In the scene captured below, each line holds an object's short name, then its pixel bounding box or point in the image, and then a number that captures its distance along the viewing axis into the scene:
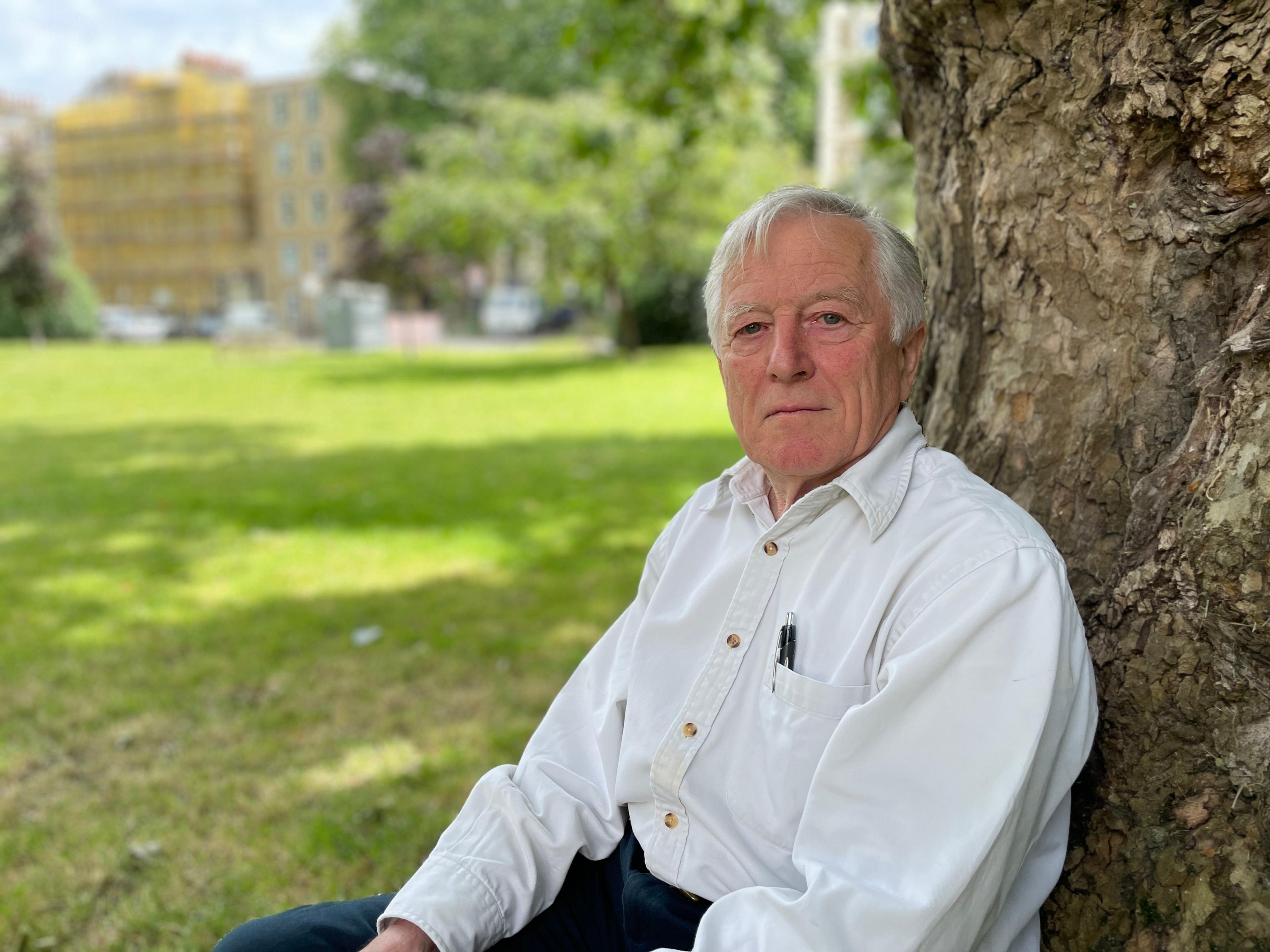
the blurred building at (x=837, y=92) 37.19
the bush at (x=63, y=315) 40.22
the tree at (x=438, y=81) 35.50
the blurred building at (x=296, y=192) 60.22
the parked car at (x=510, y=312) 44.06
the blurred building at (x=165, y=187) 65.31
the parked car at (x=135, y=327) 44.12
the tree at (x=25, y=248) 38.44
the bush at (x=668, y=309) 26.97
